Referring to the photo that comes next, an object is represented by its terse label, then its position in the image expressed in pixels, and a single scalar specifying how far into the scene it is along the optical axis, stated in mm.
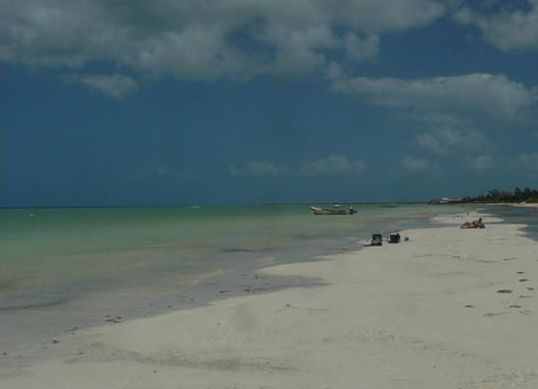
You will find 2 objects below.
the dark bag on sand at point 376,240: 32438
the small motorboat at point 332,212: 100125
